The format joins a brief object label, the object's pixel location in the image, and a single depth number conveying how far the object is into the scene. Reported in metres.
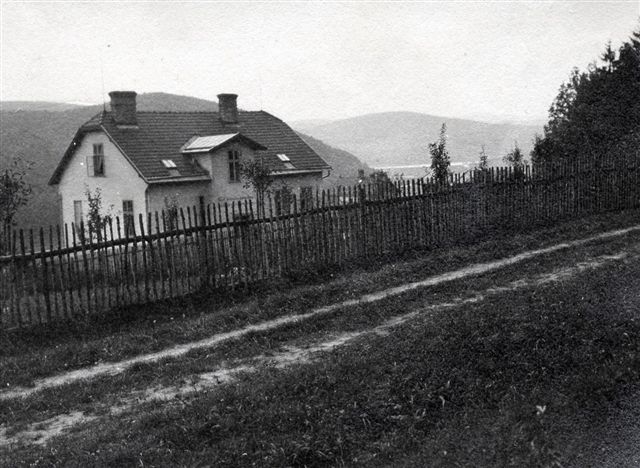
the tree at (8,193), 17.89
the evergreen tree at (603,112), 31.47
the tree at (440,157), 20.59
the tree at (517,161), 18.47
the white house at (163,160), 30.38
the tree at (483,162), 25.57
